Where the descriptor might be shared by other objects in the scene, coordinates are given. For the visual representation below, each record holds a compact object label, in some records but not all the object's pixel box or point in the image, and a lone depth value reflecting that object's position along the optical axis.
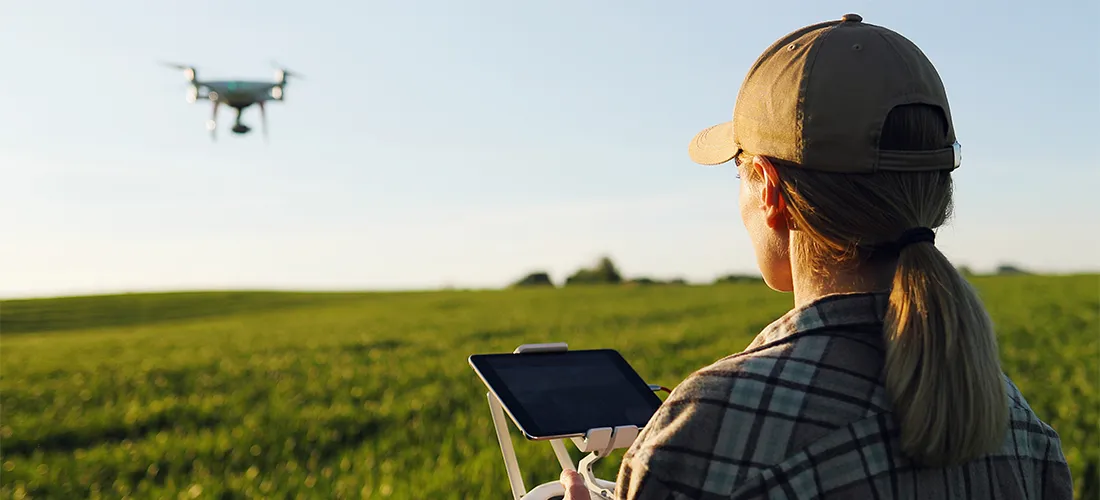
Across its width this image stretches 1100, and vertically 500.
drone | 6.55
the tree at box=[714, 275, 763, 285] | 41.21
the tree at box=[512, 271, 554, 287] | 54.53
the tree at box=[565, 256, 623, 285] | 56.30
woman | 1.42
